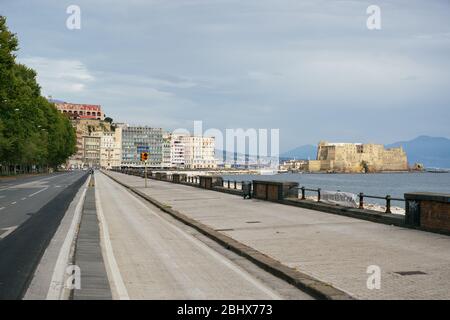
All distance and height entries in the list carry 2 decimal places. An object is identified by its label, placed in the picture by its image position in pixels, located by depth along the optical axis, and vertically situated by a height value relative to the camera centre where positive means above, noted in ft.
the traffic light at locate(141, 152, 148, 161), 168.25 +0.32
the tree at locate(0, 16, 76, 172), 185.35 +17.15
